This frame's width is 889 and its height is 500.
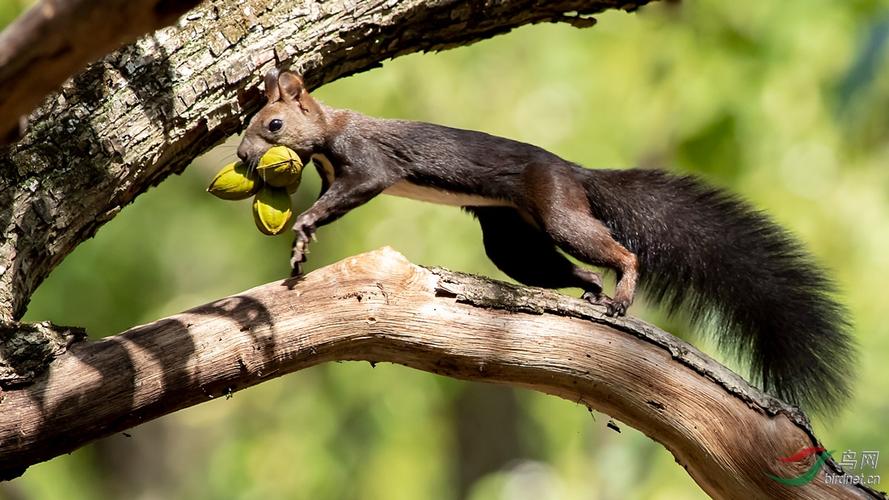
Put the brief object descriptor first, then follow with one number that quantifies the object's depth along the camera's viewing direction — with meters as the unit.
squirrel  6.73
